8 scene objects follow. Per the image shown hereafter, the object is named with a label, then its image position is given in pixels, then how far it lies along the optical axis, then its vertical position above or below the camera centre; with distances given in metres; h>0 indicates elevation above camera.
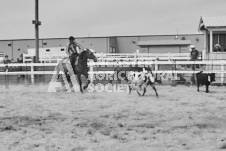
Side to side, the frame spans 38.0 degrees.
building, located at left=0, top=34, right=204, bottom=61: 48.81 +4.44
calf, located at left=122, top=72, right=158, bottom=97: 10.98 -0.28
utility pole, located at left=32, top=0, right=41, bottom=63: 19.64 +2.45
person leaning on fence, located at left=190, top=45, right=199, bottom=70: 16.91 +0.85
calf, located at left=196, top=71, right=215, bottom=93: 12.53 -0.29
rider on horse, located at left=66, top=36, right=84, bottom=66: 13.38 +0.80
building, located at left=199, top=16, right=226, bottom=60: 16.20 +1.62
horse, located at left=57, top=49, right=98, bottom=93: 13.43 +0.29
